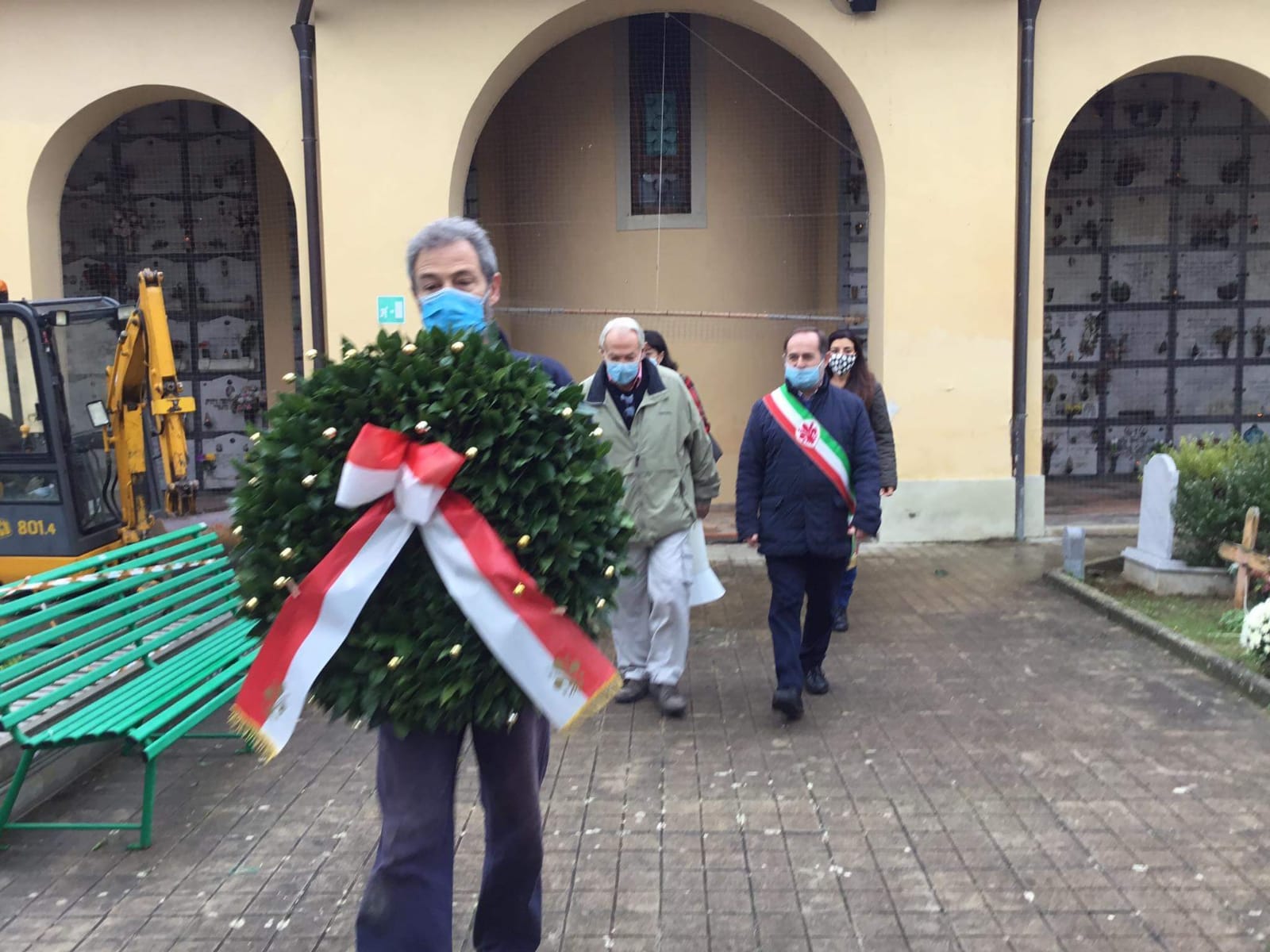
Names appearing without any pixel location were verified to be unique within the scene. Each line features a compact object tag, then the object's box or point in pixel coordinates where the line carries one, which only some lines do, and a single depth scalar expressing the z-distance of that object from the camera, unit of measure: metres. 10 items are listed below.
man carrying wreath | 2.60
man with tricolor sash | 5.27
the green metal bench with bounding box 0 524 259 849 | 4.00
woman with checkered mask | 7.05
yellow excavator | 7.70
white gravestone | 7.60
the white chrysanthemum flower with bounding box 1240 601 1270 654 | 5.65
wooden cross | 6.72
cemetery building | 9.89
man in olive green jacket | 5.46
